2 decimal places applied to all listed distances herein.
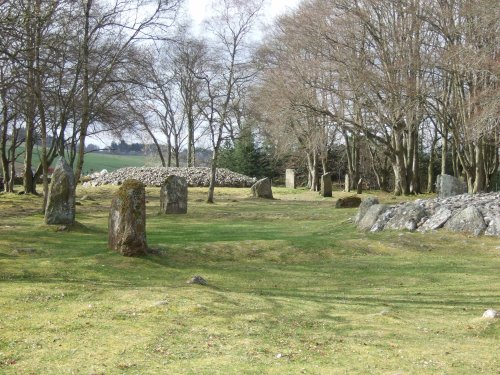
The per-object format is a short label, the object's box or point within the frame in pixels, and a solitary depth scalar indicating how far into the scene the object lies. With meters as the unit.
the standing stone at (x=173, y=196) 25.16
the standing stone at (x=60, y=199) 17.45
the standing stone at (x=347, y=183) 46.23
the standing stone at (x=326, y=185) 36.94
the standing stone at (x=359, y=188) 39.41
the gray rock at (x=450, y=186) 26.91
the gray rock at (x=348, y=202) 27.70
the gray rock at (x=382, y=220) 17.95
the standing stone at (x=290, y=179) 53.03
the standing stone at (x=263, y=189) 35.97
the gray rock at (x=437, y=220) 17.45
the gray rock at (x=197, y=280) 10.49
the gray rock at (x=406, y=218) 17.69
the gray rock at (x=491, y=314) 7.86
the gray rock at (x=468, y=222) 16.95
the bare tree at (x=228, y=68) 32.62
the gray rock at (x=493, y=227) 16.69
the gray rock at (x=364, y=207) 19.38
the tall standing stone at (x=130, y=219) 12.63
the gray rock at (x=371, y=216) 18.33
